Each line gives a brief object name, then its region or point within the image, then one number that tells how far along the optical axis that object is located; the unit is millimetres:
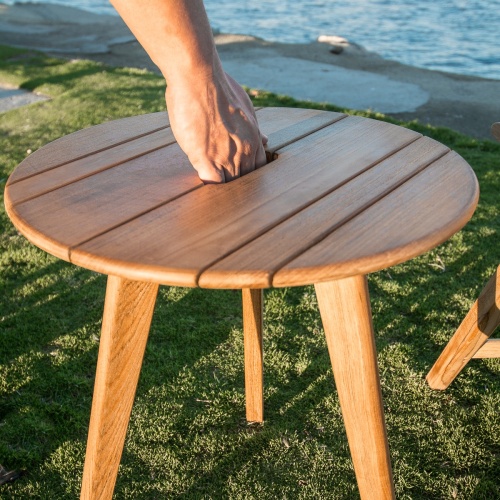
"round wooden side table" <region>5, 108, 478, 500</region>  1114
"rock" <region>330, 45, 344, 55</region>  7902
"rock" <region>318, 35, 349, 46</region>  8539
